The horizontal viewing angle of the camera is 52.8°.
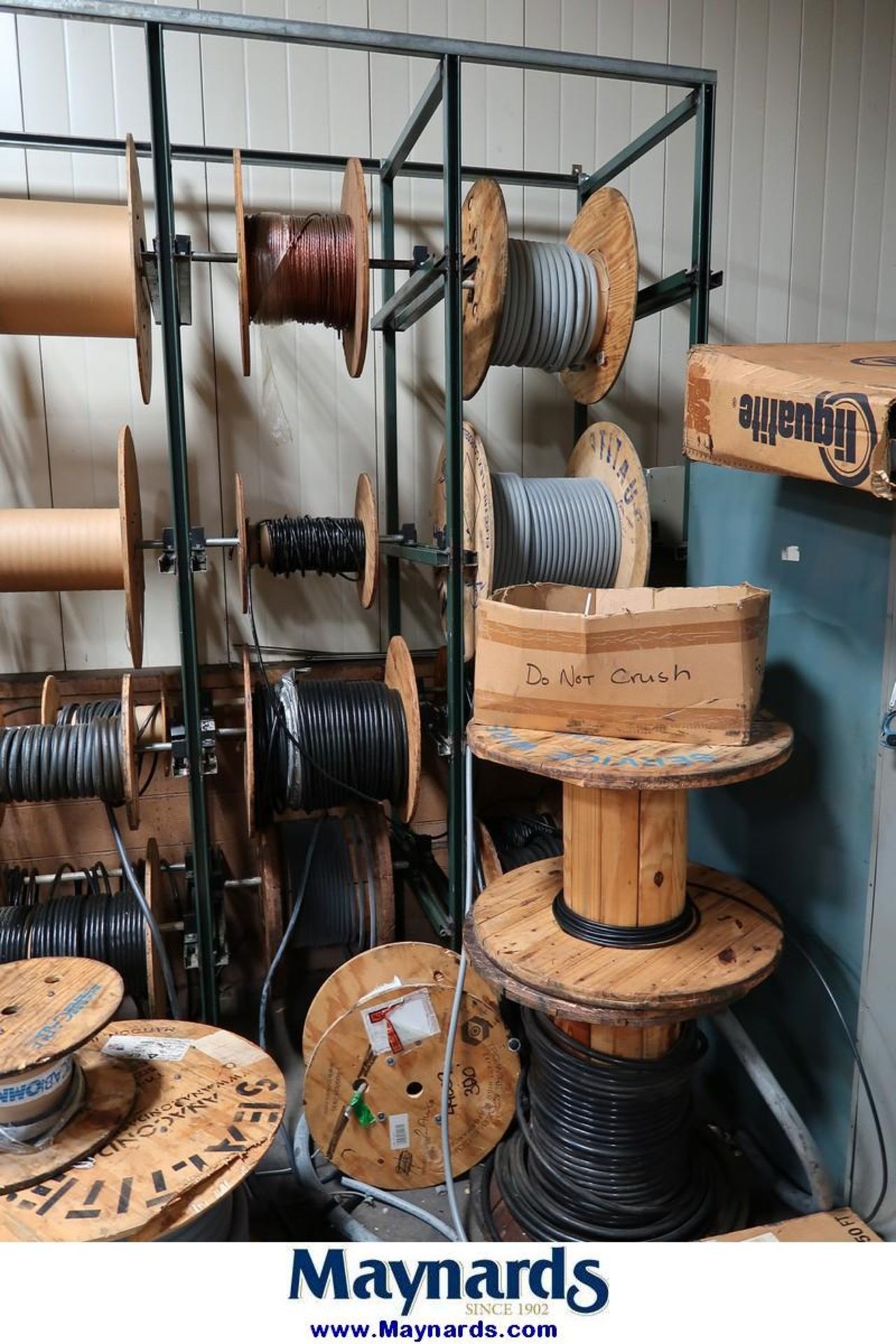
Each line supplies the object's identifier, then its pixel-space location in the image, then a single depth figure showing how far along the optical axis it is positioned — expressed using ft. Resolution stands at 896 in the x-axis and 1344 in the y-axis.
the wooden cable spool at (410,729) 7.57
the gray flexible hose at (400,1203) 6.31
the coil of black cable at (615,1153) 5.77
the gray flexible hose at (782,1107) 5.56
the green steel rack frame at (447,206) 6.31
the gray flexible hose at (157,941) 7.59
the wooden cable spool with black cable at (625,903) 4.85
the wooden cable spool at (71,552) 7.48
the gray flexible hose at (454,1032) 6.22
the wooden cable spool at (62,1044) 4.71
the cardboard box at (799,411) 4.43
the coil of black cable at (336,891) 8.36
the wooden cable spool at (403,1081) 6.63
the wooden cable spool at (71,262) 7.01
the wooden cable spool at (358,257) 6.83
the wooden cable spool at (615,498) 7.39
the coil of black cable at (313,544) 8.41
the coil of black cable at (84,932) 7.51
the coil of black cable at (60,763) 7.42
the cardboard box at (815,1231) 5.44
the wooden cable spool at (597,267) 7.20
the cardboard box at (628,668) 4.90
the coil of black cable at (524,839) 8.46
